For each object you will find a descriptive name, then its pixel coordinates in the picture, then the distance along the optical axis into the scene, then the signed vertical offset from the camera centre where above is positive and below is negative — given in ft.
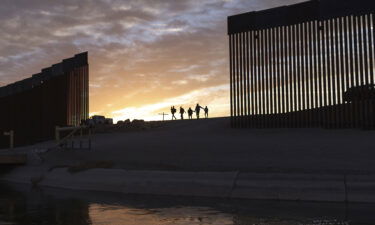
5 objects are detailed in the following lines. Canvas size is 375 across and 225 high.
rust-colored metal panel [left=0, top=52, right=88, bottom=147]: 111.34 +9.10
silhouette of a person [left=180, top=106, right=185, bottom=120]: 140.26 +7.72
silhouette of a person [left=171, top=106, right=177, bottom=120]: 140.23 +8.04
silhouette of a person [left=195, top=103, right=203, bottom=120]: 135.92 +8.00
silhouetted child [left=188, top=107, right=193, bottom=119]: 136.67 +6.93
